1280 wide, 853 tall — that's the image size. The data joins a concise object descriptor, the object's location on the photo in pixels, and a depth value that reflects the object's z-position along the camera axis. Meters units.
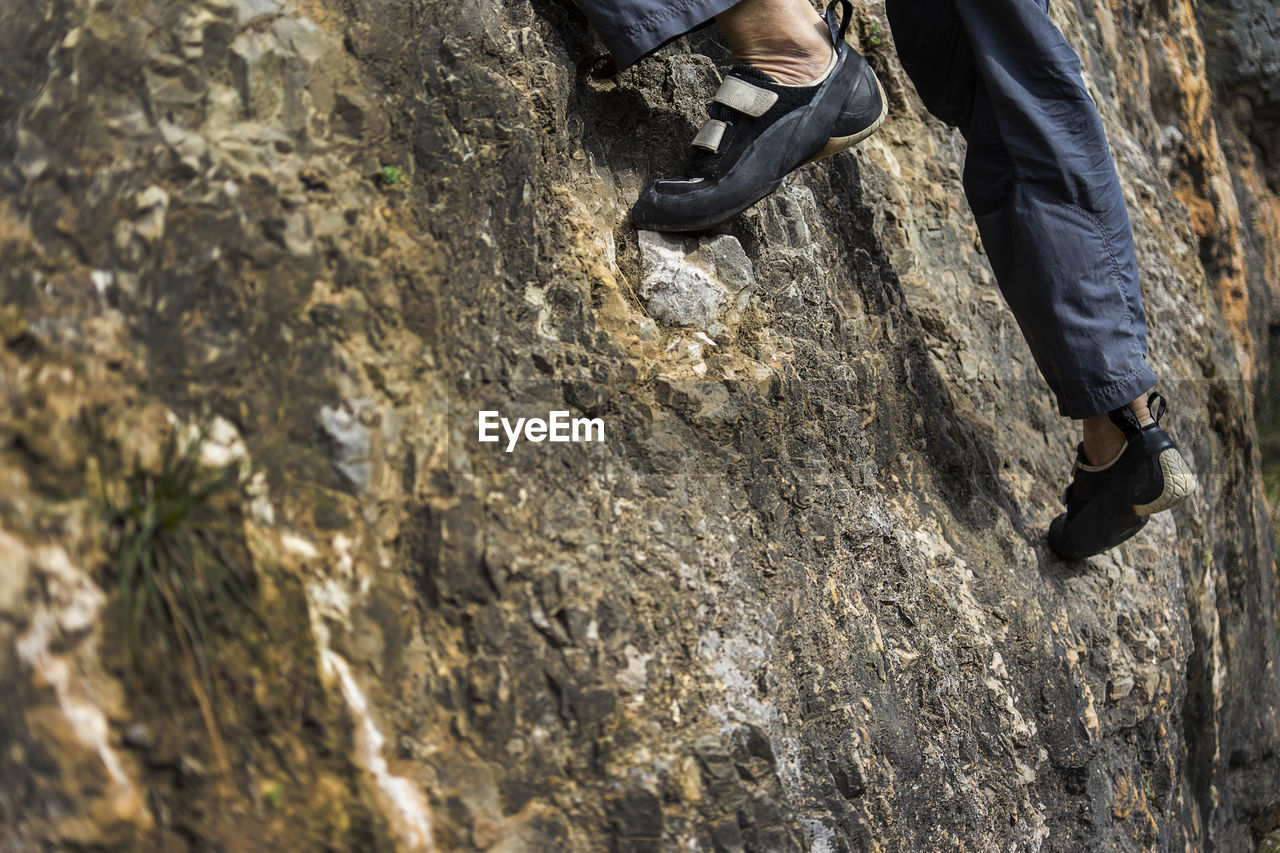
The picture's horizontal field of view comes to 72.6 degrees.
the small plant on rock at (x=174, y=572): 1.09
